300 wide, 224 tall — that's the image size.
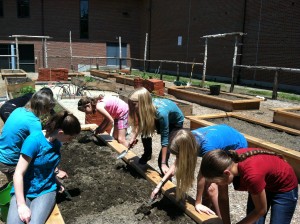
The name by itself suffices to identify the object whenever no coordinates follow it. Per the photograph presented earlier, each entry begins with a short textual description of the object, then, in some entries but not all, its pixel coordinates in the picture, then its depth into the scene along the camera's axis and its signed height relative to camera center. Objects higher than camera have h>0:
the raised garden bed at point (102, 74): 19.64 -1.14
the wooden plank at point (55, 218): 2.72 -1.41
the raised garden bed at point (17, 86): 11.96 -1.24
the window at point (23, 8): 27.80 +3.94
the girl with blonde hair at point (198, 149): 2.57 -0.75
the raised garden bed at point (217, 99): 10.02 -1.27
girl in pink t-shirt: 4.69 -0.86
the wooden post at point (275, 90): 11.89 -1.02
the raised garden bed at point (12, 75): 17.88 -1.21
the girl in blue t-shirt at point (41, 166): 2.58 -0.95
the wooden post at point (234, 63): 13.84 -0.07
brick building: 17.56 +2.13
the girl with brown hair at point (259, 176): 2.05 -0.75
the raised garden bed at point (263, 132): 4.76 -1.37
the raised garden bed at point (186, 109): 8.88 -1.36
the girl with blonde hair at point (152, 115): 3.19 -0.59
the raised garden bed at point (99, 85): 14.33 -1.27
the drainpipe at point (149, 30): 30.03 +2.66
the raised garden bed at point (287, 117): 7.61 -1.30
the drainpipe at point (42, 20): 28.20 +3.02
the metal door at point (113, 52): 31.00 +0.54
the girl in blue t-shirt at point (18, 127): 3.13 -0.73
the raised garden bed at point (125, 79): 16.48 -1.18
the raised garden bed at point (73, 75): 20.02 -1.19
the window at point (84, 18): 29.86 +3.49
